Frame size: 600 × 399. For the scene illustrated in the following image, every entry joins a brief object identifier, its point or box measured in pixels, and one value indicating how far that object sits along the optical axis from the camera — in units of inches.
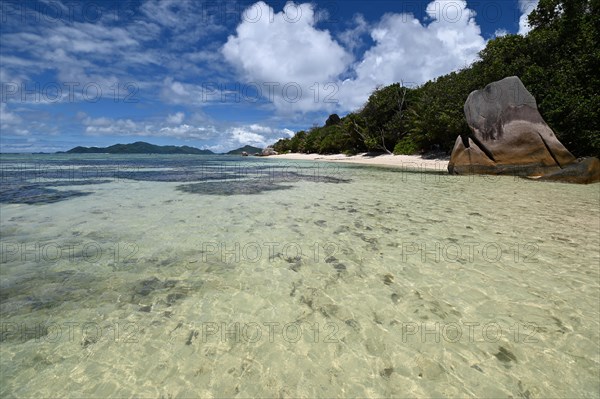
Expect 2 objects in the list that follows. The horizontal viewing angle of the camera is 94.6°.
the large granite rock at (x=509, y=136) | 591.8
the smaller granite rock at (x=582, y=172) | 524.7
